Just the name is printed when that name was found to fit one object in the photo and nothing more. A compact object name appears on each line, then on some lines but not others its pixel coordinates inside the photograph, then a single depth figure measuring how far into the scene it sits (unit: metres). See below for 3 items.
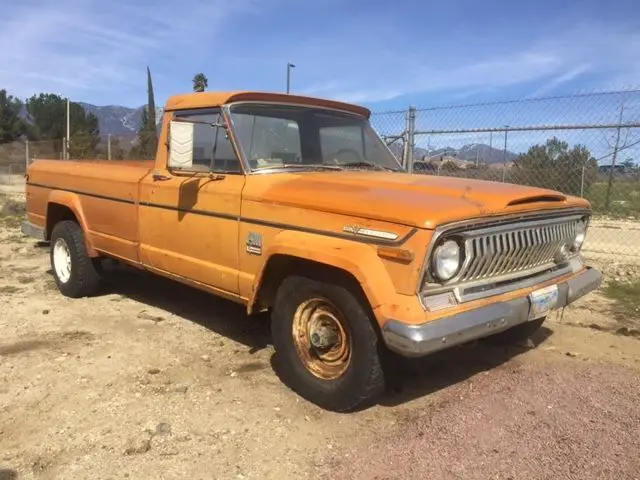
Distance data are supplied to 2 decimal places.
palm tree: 48.87
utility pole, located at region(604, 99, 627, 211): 8.07
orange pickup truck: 3.20
